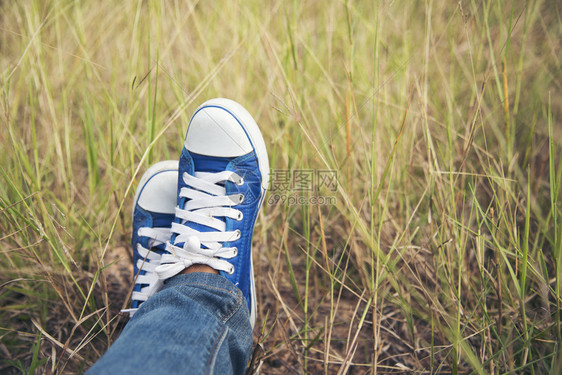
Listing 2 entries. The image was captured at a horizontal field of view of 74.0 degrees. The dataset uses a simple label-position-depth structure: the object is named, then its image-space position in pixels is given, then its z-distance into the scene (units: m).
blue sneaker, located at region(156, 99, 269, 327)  0.99
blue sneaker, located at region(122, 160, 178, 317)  1.08
